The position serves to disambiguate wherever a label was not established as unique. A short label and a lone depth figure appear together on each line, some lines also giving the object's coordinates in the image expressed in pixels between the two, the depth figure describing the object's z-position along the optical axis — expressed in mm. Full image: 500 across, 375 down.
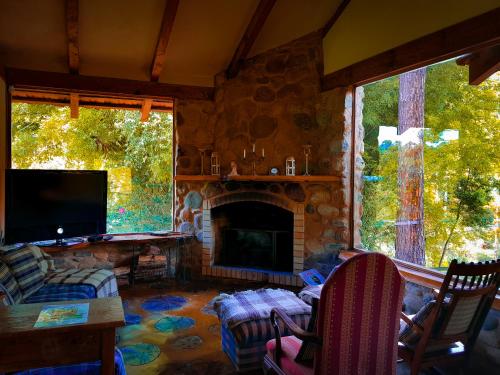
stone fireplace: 4348
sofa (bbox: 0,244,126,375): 2754
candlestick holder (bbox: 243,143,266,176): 4715
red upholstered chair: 1707
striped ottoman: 2600
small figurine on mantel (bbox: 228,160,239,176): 4607
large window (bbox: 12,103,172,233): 4922
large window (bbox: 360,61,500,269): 2994
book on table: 1655
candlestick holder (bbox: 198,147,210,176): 4843
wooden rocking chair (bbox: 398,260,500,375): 2123
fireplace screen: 4742
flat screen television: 3756
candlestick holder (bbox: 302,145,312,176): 4461
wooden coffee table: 1562
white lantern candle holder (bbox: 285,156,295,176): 4508
